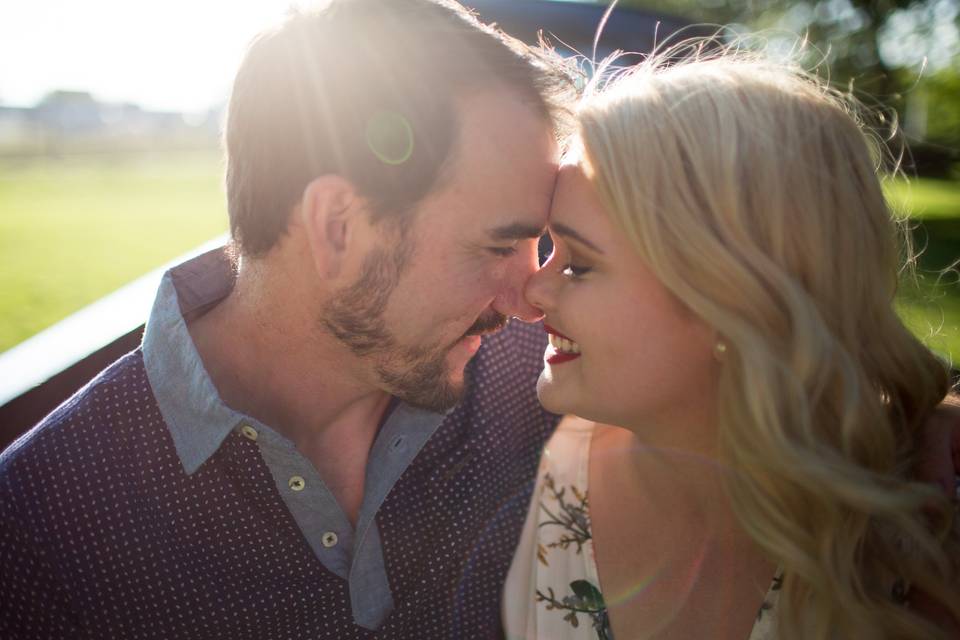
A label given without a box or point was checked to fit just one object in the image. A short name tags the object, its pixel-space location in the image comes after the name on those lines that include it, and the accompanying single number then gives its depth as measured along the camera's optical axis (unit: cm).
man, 53
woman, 50
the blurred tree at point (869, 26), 1139
